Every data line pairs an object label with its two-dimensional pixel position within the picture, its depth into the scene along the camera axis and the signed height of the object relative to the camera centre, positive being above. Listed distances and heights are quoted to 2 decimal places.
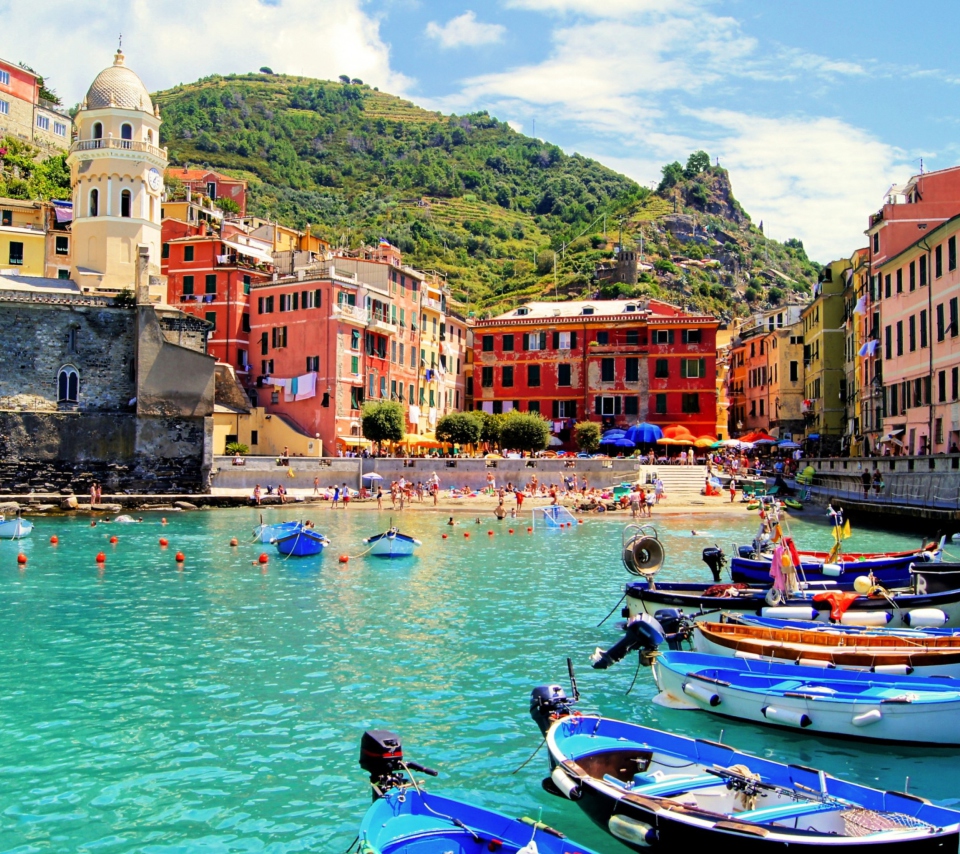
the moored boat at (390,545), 33.22 -3.54
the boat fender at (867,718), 12.17 -3.66
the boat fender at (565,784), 8.76 -3.36
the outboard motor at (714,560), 22.70 -2.71
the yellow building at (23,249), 60.44 +14.08
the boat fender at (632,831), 8.12 -3.55
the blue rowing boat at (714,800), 7.67 -3.36
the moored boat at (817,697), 12.09 -3.51
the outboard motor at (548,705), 10.67 -3.10
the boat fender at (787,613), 17.38 -3.13
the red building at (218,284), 63.66 +12.48
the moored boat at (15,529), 38.03 -3.45
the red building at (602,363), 63.88 +6.98
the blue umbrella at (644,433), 58.19 +1.49
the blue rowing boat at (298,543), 33.16 -3.45
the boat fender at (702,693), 13.32 -3.68
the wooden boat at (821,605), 17.51 -3.09
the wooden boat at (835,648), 13.55 -3.15
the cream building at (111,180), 56.53 +17.81
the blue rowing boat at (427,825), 7.75 -3.44
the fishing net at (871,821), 8.03 -3.39
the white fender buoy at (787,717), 12.49 -3.78
